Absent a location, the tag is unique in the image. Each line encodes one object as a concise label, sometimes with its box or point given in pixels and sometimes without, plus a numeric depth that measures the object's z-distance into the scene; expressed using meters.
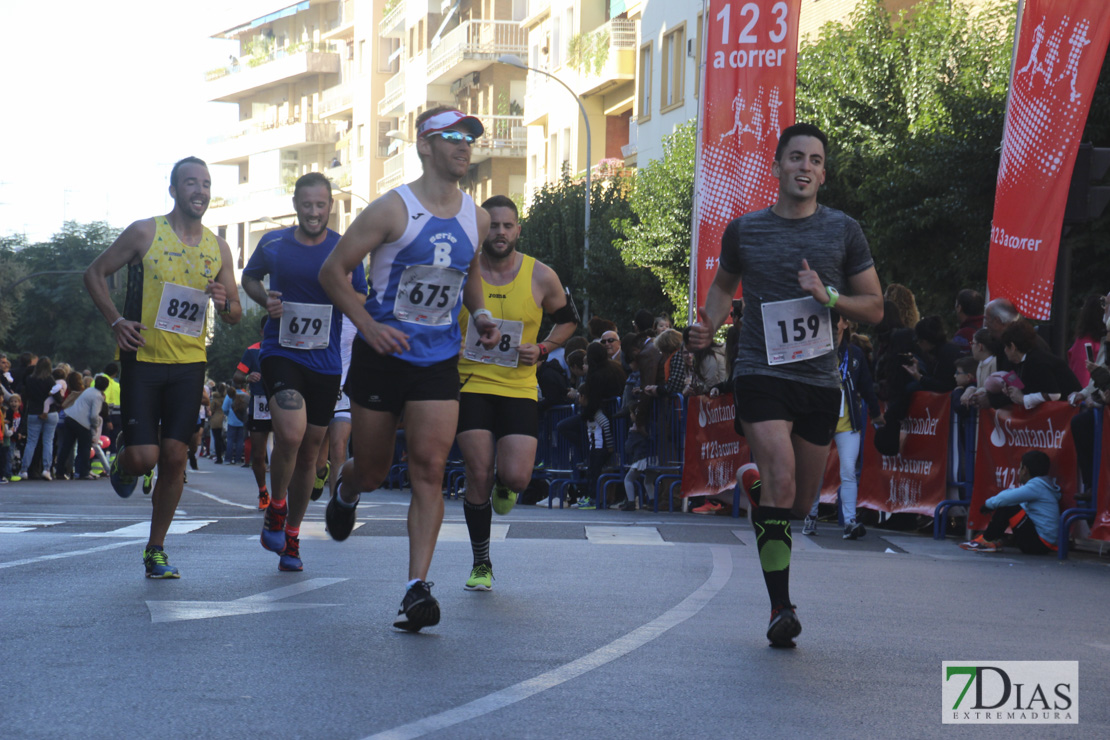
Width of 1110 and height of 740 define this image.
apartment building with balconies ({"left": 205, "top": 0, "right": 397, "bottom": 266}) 90.38
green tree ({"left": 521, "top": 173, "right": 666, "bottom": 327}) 40.38
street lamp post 41.56
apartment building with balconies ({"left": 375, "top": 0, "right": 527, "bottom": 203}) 68.25
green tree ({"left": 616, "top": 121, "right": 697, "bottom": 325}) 36.59
